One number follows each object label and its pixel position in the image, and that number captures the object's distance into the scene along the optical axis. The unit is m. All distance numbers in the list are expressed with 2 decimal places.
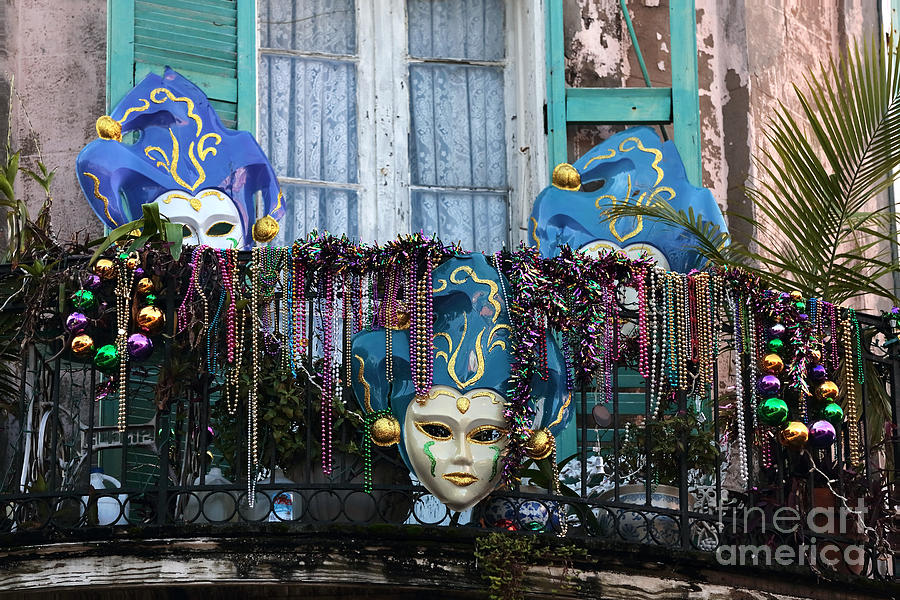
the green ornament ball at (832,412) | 11.54
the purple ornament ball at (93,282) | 10.66
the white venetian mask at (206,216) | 11.74
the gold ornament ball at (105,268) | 10.65
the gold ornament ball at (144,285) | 10.67
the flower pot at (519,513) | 10.79
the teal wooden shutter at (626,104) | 13.03
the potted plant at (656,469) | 10.99
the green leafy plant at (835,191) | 11.92
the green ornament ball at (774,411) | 11.25
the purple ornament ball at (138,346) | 10.55
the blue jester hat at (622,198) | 12.27
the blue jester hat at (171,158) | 11.55
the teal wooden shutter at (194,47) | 12.50
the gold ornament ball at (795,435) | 11.32
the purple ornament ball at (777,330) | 11.38
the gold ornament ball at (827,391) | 11.53
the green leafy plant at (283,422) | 10.78
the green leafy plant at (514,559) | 10.42
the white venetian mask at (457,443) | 10.57
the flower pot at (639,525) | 10.92
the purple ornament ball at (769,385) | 11.28
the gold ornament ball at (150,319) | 10.60
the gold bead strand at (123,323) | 10.53
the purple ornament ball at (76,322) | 10.60
